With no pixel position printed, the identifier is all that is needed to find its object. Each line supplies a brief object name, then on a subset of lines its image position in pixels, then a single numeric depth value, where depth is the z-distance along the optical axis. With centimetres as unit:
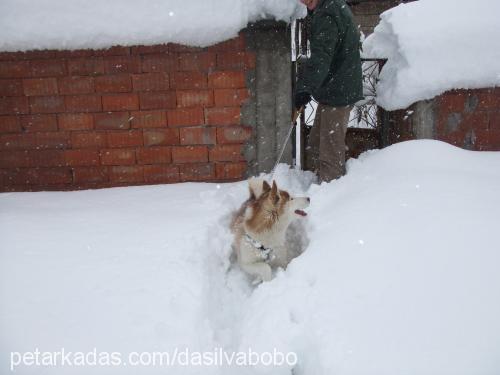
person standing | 377
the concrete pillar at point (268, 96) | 405
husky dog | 340
